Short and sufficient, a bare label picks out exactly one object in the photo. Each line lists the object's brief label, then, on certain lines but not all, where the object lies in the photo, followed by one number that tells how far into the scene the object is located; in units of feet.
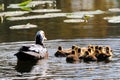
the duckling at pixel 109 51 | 54.90
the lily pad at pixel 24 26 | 78.48
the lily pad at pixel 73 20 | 82.28
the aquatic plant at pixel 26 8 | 101.78
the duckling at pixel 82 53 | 55.62
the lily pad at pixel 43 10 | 96.25
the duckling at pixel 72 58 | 54.29
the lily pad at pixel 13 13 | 92.55
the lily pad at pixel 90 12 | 90.10
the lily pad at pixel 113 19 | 81.30
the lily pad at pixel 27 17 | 87.19
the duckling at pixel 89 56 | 54.39
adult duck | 55.01
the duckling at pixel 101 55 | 55.21
